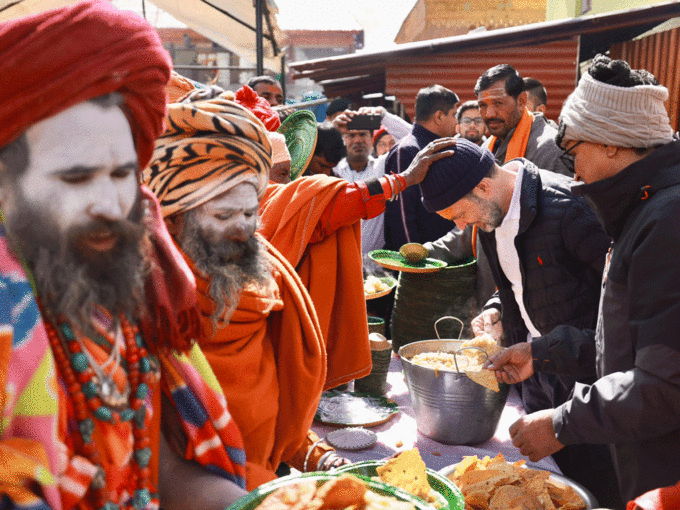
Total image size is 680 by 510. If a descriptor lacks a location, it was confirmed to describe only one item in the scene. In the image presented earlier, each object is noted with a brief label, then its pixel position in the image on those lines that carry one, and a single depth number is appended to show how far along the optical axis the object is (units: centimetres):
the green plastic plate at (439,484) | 142
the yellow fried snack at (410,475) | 144
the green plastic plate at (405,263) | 352
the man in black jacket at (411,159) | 462
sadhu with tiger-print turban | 167
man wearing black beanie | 240
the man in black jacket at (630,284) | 157
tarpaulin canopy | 909
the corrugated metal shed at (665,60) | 654
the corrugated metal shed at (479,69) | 807
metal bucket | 223
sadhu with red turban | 93
